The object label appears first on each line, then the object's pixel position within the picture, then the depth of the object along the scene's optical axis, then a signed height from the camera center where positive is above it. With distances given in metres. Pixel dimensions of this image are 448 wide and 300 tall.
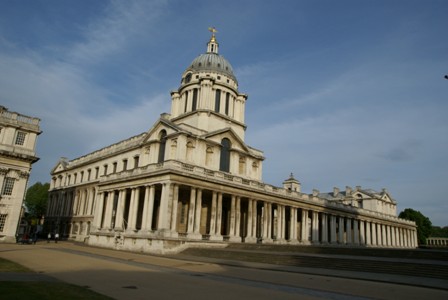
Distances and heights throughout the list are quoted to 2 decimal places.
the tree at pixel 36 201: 96.19 +6.69
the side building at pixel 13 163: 43.28 +7.68
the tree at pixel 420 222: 100.88 +7.61
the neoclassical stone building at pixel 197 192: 39.94 +5.78
